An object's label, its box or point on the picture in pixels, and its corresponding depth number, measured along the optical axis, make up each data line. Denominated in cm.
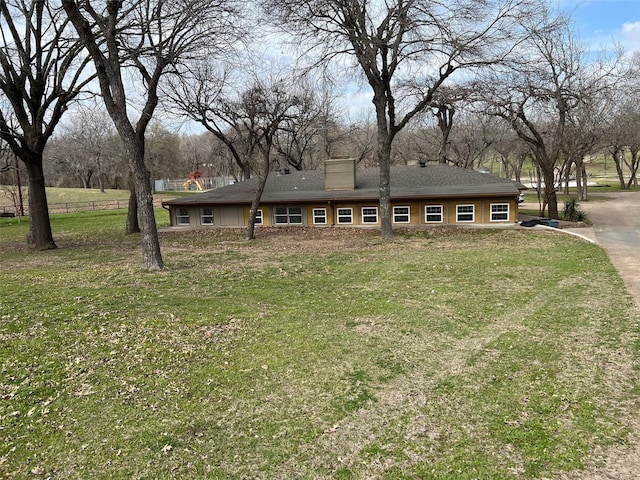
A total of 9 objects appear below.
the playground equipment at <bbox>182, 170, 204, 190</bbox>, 5942
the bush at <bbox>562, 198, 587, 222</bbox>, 2103
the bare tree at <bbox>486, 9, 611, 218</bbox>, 1819
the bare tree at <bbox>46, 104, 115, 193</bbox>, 5862
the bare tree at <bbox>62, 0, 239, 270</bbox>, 1040
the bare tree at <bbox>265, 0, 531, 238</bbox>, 1465
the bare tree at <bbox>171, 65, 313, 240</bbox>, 1838
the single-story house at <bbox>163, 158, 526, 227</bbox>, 2034
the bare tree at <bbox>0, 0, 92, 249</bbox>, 1495
